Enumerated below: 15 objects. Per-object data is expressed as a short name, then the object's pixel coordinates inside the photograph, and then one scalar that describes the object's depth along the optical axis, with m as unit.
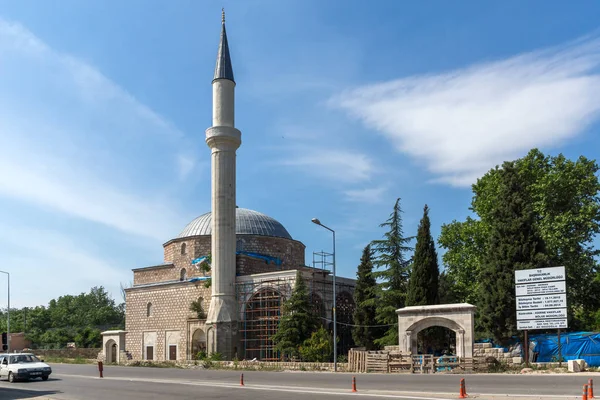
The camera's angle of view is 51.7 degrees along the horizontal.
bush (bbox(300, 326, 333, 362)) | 35.03
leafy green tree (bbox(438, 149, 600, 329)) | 35.12
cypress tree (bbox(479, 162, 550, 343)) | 30.19
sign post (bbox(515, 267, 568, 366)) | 25.14
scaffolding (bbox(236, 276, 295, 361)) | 41.34
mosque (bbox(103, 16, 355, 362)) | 41.27
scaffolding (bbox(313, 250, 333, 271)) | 47.48
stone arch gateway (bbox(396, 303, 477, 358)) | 26.77
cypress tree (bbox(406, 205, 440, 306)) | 33.25
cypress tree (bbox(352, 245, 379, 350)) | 38.72
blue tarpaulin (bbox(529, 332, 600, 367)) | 27.22
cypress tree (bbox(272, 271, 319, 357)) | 37.03
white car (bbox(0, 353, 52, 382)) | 24.23
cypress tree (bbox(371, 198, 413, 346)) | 36.31
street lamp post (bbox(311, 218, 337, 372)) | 28.53
